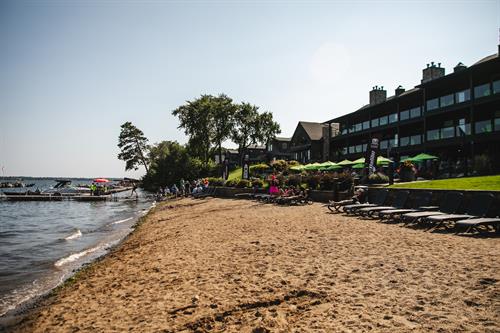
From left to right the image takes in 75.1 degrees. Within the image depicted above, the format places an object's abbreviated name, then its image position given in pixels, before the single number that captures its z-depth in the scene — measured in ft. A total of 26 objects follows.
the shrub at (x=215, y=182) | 125.09
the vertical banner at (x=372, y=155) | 60.44
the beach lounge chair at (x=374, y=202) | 48.56
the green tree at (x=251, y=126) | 215.92
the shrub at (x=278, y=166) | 123.34
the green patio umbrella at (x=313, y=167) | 108.99
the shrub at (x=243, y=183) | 107.24
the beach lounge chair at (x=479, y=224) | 30.66
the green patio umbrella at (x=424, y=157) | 88.63
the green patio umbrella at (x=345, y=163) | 102.53
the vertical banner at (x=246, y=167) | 102.73
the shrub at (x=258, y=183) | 100.28
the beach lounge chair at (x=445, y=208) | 37.09
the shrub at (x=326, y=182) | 67.82
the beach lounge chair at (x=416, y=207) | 41.29
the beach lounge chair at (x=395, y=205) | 45.70
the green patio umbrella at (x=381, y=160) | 87.92
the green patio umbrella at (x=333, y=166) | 105.40
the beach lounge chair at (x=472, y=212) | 33.88
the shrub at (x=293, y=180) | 82.21
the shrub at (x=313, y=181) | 72.43
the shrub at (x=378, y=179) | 72.59
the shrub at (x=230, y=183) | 114.66
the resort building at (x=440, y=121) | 81.66
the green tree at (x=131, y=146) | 283.79
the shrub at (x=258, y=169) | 128.59
